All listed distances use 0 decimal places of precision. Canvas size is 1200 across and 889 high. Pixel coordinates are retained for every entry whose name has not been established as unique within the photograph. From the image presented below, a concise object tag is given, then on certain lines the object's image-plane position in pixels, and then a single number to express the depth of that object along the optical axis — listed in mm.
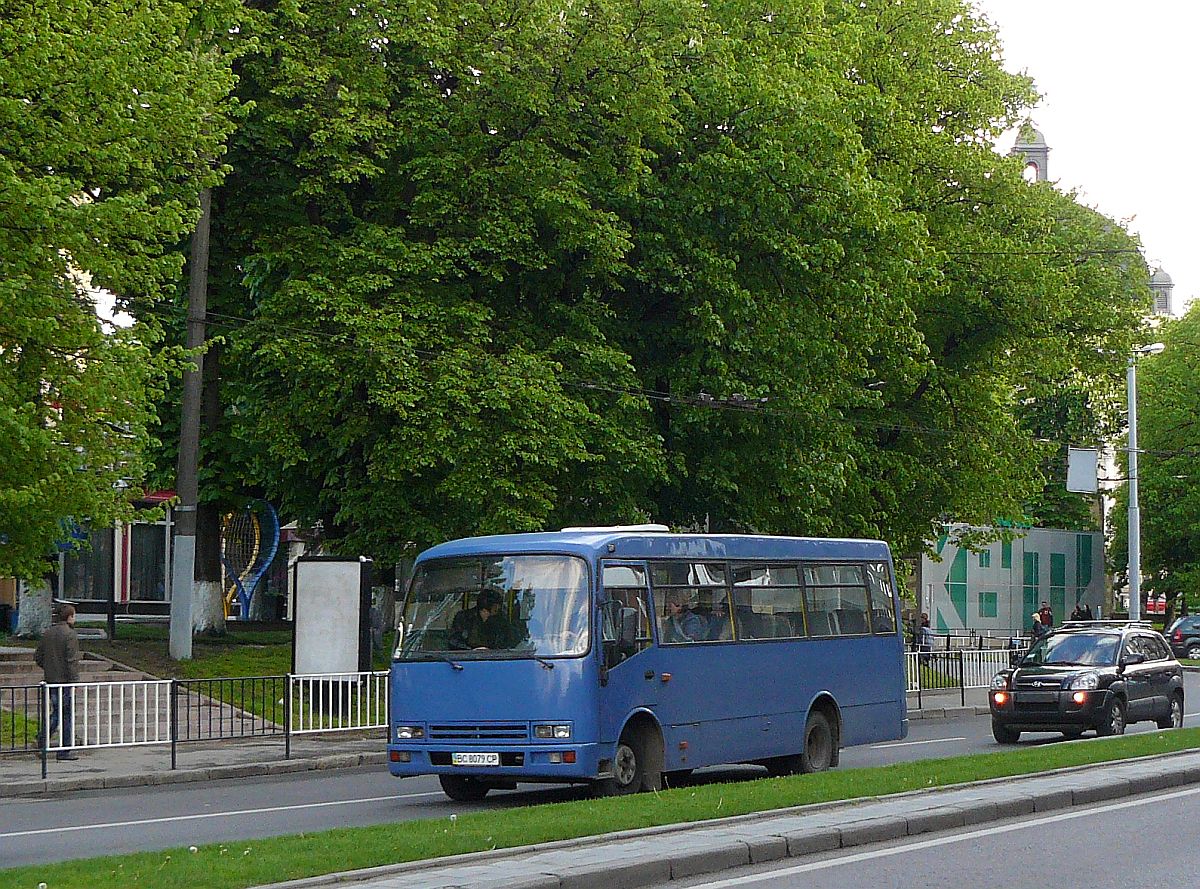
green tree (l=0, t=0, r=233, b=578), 22234
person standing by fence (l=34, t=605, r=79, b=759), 22266
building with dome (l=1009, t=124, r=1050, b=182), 95331
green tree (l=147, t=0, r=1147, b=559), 28906
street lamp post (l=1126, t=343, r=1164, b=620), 55719
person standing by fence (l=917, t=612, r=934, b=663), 46575
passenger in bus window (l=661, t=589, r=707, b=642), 17891
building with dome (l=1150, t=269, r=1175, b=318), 109744
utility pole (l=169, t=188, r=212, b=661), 28859
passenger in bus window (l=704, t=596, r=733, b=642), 18547
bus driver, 16844
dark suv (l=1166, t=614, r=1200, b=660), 63781
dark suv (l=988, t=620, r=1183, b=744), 25625
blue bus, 16453
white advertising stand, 26094
